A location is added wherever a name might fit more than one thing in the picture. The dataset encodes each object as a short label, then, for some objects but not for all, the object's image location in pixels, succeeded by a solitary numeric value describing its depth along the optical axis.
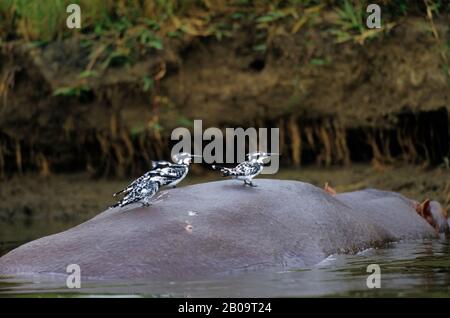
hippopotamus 8.50
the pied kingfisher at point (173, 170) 9.42
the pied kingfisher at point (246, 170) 9.95
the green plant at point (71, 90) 17.75
